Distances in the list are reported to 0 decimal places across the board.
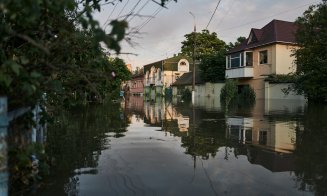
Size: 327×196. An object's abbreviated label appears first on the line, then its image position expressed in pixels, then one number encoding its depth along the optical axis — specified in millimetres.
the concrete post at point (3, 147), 3908
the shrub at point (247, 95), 39500
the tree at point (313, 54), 27506
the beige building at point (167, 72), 77812
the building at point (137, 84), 97650
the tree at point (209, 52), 51591
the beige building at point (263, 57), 40031
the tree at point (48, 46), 3174
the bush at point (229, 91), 40062
